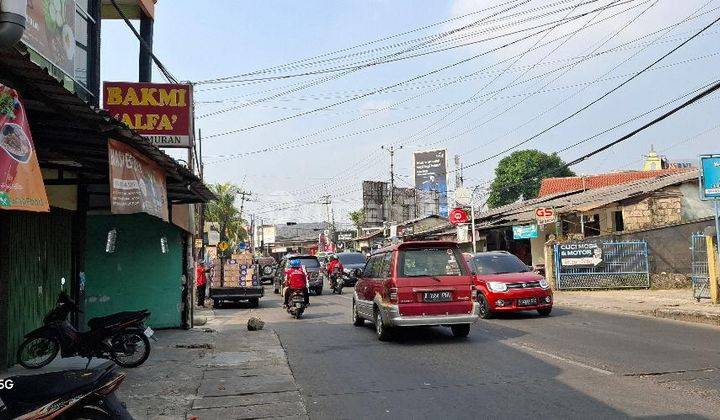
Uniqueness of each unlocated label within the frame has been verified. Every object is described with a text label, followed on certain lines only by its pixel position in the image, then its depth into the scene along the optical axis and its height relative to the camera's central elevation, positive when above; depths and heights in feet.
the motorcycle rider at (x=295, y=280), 61.00 -1.76
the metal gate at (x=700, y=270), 55.77 -1.79
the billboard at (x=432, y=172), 225.15 +32.42
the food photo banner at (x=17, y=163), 16.85 +3.10
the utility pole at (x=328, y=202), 292.40 +28.21
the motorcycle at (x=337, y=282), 100.34 -3.43
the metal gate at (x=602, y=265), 75.41 -1.38
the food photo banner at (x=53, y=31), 34.04 +14.31
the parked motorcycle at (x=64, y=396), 14.17 -3.06
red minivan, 38.09 -1.91
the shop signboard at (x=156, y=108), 47.52 +12.52
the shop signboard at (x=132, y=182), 25.36 +3.87
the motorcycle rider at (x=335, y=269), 100.94 -1.36
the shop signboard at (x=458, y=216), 96.95 +6.69
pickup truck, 78.38 -2.73
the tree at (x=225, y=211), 187.62 +16.64
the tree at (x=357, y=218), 273.79 +20.18
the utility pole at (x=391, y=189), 204.64 +25.21
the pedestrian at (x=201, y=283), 81.41 -2.39
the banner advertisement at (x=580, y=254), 75.82 +0.01
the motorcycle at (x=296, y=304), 59.67 -4.07
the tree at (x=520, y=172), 228.84 +32.18
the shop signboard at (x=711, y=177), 51.47 +6.22
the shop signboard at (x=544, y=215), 81.97 +5.42
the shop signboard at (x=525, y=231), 91.04 +3.78
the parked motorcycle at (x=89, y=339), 30.78 -3.70
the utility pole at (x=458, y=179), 155.80 +20.60
